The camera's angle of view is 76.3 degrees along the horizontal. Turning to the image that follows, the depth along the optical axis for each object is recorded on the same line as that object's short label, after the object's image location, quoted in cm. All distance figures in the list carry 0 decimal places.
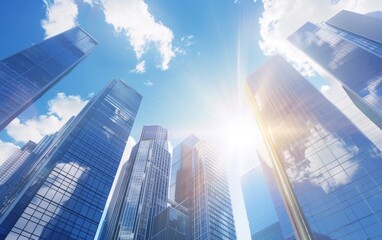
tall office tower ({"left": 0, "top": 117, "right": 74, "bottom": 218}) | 12862
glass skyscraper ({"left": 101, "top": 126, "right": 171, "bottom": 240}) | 9512
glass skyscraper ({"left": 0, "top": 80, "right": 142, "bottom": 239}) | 5169
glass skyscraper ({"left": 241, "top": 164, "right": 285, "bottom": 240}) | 11426
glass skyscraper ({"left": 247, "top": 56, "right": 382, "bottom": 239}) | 4031
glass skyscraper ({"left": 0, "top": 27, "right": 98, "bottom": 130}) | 7469
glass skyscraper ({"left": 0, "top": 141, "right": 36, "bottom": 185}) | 13925
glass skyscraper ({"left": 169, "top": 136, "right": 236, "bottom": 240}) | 9536
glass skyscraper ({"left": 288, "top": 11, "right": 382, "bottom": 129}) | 7012
